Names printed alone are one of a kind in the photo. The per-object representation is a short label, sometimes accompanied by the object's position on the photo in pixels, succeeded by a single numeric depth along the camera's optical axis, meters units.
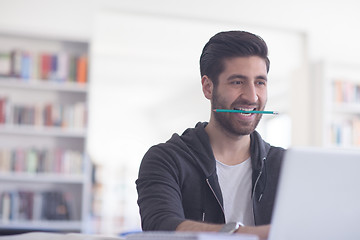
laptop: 1.33
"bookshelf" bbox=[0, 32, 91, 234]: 4.44
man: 2.11
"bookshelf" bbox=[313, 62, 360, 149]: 5.14
